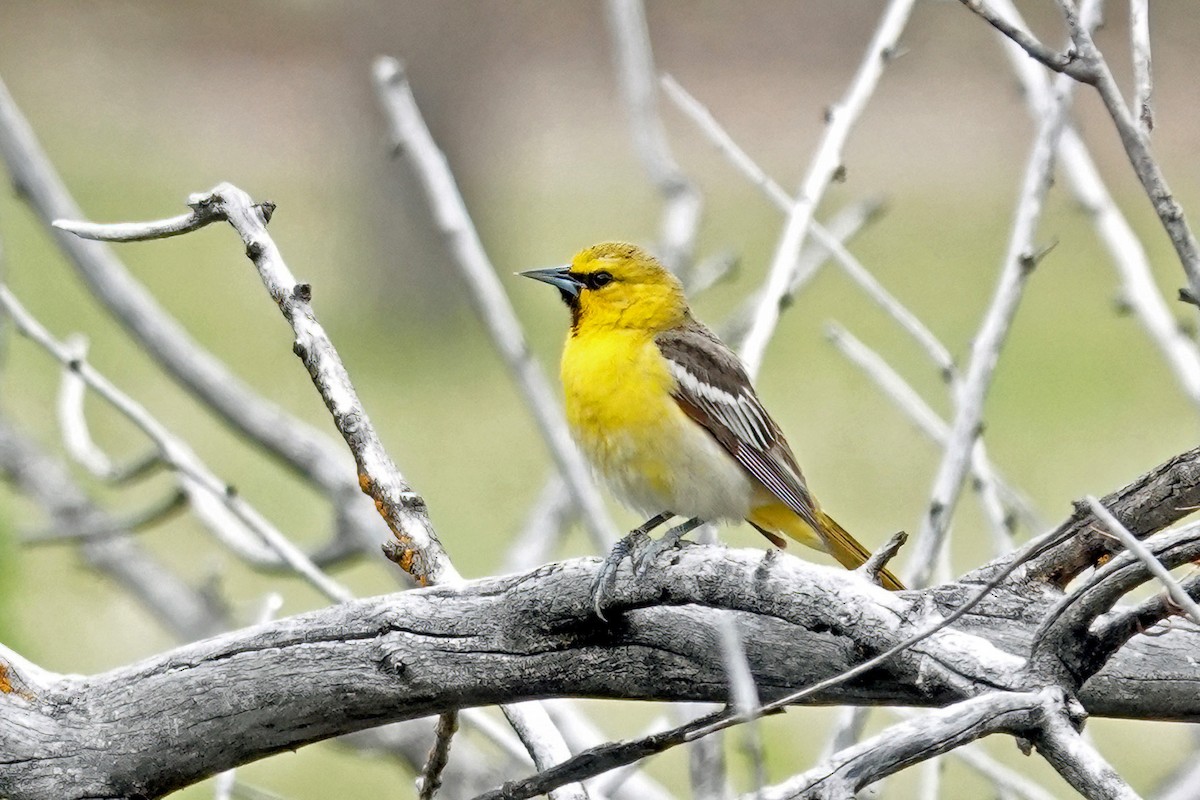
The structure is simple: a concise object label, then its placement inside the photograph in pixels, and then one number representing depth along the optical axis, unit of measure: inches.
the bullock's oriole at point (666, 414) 287.4
